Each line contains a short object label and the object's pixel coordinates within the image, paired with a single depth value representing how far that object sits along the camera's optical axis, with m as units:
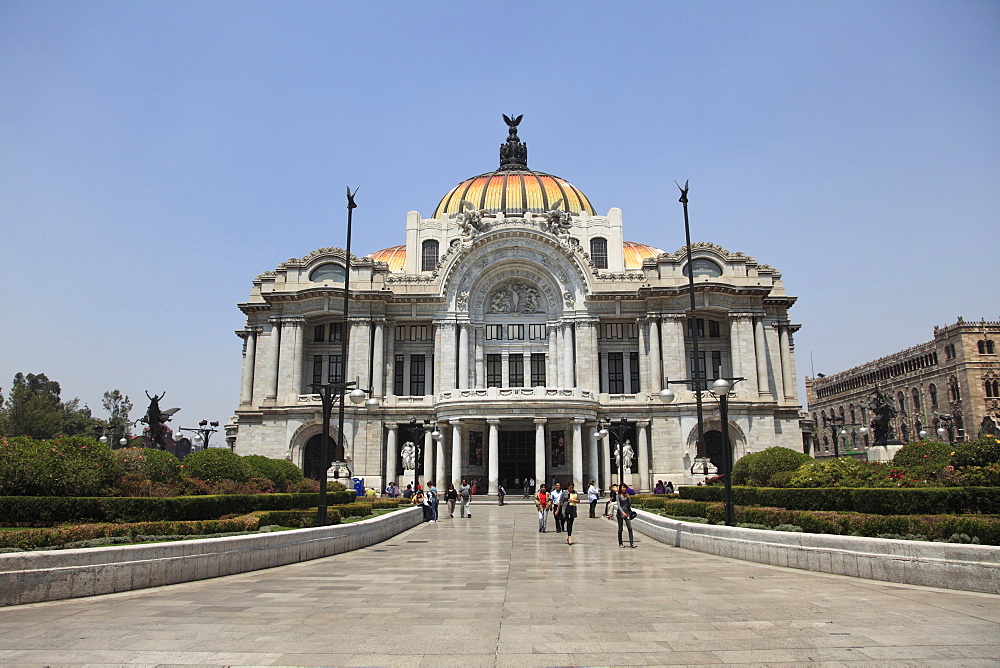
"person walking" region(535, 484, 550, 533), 28.31
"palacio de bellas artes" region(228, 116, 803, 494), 54.00
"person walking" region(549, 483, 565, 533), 26.44
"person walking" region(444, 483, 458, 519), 38.05
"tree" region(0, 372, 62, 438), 87.06
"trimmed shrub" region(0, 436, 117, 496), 17.95
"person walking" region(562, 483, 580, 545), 24.27
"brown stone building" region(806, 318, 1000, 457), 78.81
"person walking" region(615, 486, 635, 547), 23.50
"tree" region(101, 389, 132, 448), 127.04
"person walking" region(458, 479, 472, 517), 36.66
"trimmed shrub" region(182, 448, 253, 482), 24.45
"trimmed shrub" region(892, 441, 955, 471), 20.61
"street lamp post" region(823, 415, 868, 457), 109.31
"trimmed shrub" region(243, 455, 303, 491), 29.14
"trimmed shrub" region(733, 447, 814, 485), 30.14
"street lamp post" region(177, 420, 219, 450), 50.09
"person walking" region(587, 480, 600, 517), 33.56
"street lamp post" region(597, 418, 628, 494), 40.75
